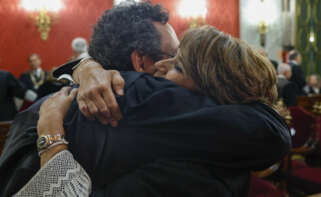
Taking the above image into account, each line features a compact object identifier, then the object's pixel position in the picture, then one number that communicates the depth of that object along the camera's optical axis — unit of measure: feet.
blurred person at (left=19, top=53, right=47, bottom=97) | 16.78
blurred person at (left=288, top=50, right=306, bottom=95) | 18.29
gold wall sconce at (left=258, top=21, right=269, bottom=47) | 23.90
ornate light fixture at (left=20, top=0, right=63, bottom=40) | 18.70
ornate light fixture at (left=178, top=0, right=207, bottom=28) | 22.16
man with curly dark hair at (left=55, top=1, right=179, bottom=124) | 3.64
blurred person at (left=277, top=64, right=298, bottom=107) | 13.23
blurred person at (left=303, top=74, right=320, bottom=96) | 21.52
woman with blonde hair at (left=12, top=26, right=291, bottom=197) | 2.66
